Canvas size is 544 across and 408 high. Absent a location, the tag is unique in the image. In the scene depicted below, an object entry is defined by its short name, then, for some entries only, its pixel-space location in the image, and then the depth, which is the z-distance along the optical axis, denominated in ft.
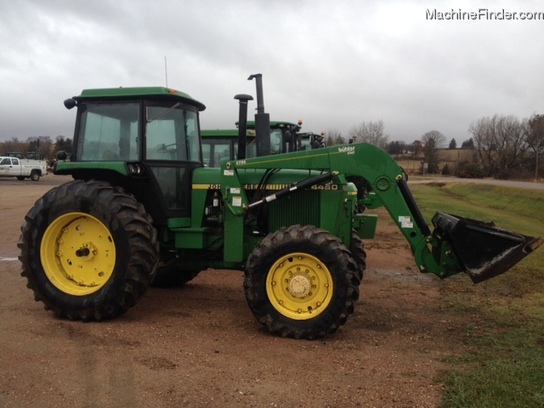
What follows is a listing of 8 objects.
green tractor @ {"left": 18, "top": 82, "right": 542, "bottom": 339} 17.42
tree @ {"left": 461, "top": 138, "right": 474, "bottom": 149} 298.60
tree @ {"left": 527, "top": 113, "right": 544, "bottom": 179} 203.31
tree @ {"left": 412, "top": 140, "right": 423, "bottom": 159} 253.88
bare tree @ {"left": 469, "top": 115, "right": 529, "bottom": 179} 209.26
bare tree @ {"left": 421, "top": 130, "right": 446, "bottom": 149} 256.01
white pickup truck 130.82
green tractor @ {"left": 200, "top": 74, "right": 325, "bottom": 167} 38.59
